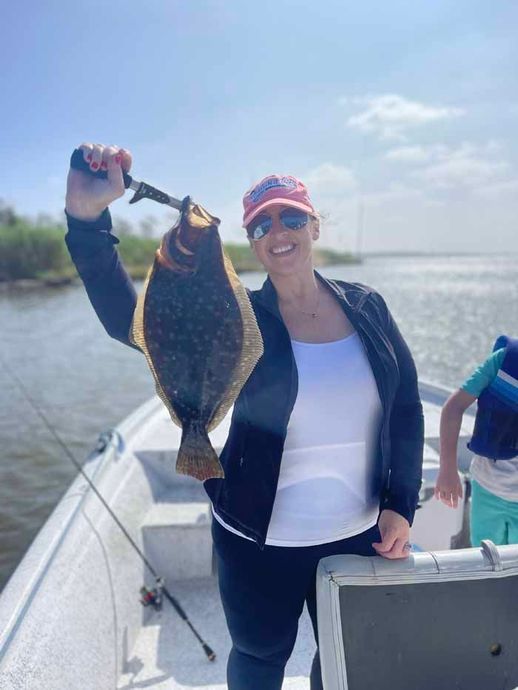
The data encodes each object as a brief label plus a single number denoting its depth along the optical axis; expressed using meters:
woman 1.67
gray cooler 1.66
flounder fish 1.63
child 2.47
